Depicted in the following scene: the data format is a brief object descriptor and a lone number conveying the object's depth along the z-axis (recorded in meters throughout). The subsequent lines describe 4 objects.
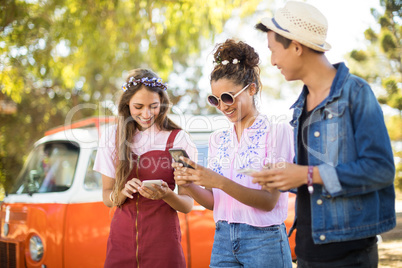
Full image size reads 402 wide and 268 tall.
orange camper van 4.29
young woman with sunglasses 2.38
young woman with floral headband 2.87
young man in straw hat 1.85
